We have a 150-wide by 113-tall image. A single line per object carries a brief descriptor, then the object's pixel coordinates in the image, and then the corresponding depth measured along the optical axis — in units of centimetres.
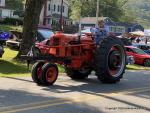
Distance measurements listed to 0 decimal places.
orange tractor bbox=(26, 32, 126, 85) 1331
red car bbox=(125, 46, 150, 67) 3105
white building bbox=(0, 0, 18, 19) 8431
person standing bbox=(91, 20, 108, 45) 1480
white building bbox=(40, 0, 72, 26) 8875
